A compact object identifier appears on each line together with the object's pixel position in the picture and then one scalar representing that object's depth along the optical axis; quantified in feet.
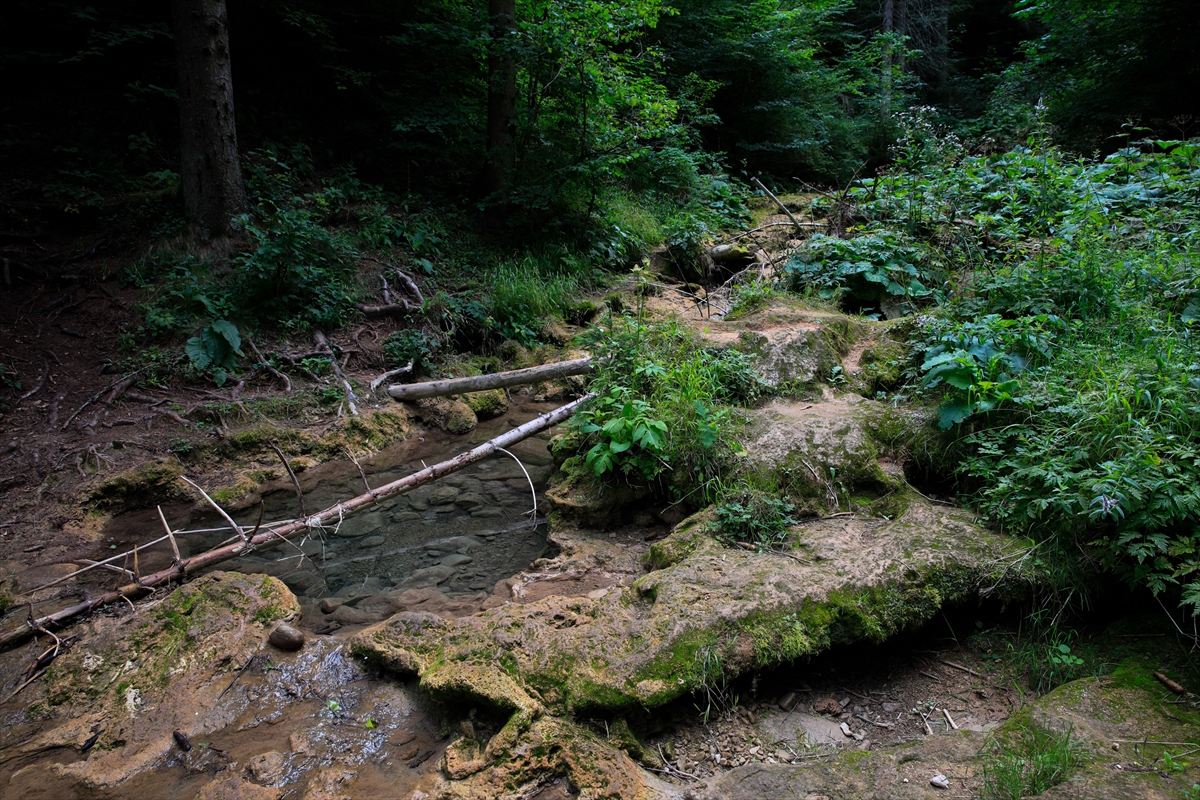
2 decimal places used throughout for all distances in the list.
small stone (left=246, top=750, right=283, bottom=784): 8.30
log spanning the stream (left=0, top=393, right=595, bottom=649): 11.23
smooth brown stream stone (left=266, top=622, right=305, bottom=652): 10.73
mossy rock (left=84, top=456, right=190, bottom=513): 16.24
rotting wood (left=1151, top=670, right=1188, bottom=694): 7.83
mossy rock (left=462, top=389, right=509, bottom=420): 22.79
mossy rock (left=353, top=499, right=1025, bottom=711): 8.89
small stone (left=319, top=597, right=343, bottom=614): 12.49
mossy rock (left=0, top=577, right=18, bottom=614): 11.87
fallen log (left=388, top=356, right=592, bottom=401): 21.01
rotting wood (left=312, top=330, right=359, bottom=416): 21.21
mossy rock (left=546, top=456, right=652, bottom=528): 14.71
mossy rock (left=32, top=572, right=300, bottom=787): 9.08
